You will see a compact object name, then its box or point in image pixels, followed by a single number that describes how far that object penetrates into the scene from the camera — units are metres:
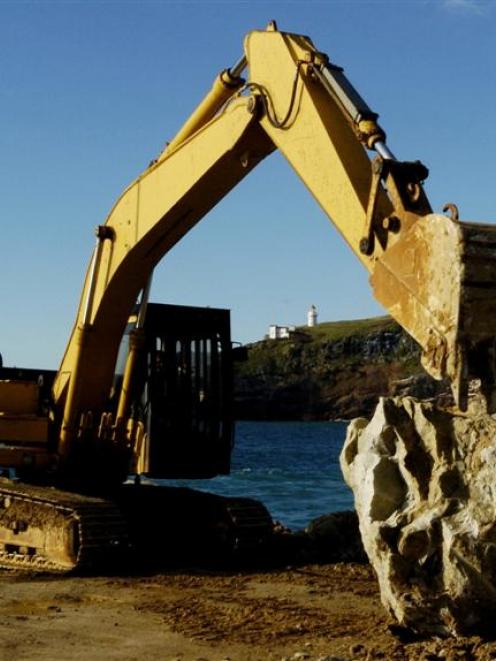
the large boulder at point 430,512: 6.85
